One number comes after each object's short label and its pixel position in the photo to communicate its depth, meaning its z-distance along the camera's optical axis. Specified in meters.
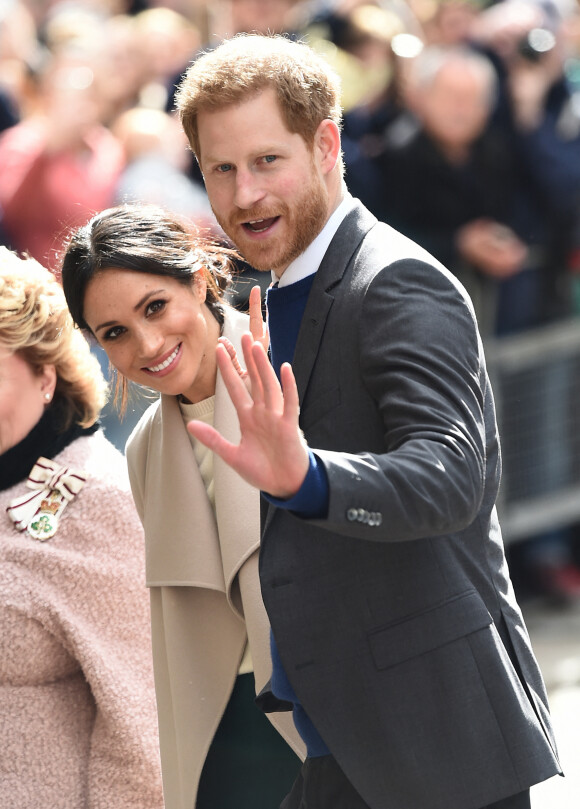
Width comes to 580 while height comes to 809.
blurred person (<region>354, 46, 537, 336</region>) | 10.64
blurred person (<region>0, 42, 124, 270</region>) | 9.22
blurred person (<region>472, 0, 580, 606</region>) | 11.31
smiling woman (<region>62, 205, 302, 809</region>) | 4.92
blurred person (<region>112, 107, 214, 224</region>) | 9.48
